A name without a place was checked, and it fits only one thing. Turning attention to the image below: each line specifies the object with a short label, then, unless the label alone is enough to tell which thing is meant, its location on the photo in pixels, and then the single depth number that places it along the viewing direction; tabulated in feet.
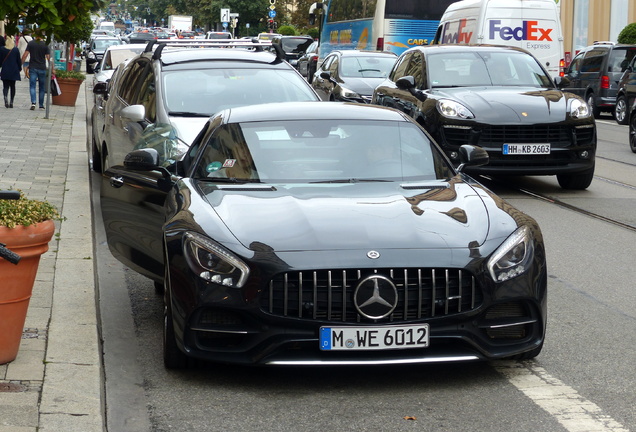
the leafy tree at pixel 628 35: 120.47
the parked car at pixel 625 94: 81.40
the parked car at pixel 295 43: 184.55
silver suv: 32.65
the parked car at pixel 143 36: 187.52
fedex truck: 79.10
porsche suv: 41.78
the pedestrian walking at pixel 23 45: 124.22
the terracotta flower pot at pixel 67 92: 91.40
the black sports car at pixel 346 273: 16.83
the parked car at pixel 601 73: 93.76
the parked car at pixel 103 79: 46.01
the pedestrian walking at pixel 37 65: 87.25
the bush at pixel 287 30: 279.49
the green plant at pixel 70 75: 91.20
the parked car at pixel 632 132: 60.80
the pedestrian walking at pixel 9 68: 87.81
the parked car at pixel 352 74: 70.47
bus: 108.58
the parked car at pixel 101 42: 186.11
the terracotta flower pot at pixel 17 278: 17.40
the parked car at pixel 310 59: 97.50
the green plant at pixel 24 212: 17.39
